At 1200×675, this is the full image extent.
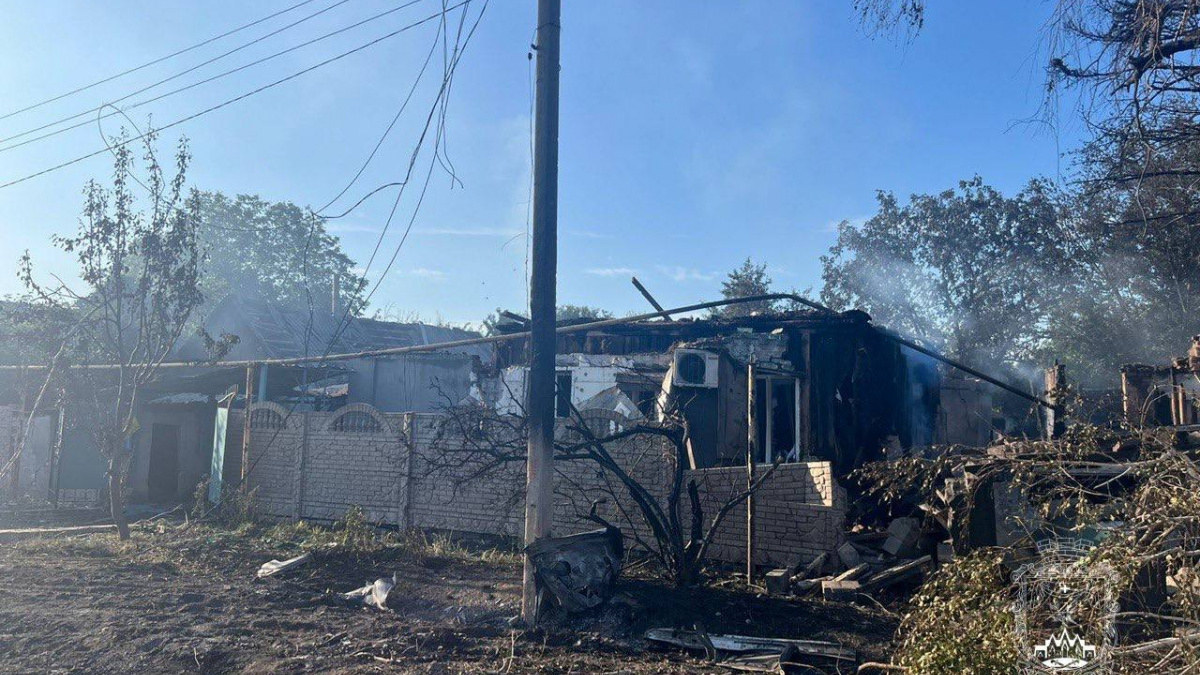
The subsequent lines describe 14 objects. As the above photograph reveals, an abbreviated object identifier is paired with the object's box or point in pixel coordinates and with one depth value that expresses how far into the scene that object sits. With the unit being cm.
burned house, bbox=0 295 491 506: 1700
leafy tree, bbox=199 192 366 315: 4634
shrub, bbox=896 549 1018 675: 421
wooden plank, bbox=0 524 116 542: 1256
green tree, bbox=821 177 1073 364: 2992
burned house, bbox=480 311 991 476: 1451
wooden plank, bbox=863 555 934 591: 829
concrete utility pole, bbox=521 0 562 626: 732
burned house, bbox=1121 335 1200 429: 912
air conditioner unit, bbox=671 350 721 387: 1411
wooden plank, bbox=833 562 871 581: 841
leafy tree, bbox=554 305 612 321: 4109
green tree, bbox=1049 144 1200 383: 1048
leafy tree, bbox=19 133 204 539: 1188
